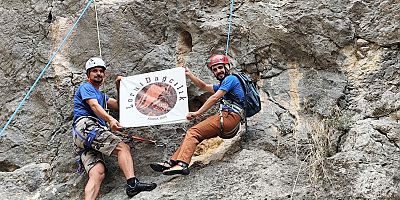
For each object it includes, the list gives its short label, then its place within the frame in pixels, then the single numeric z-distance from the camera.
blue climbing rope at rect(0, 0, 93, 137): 7.30
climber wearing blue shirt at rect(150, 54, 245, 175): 5.80
